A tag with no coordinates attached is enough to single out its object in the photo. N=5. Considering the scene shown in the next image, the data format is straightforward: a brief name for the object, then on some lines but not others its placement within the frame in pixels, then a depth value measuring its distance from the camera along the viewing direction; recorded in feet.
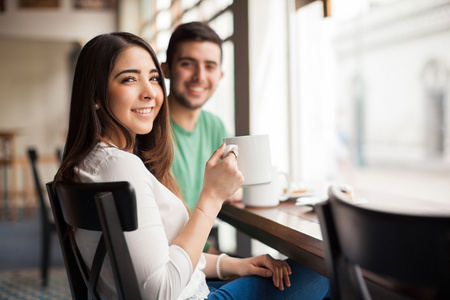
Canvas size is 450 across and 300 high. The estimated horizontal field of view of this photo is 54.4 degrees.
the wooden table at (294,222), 3.09
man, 5.56
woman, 2.71
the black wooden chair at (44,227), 9.14
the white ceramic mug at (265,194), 4.37
